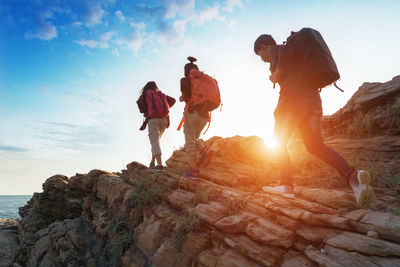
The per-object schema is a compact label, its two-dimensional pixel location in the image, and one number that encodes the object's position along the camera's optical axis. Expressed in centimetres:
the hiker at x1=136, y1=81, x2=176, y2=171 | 726
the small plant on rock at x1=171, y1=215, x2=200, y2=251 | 378
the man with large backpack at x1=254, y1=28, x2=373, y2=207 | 342
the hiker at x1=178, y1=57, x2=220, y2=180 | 566
